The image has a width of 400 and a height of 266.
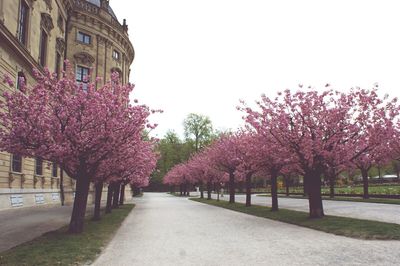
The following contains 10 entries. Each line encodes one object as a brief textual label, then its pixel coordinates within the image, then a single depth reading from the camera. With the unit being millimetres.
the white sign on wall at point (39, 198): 25897
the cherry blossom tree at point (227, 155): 30156
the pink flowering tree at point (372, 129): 15242
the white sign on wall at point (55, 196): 30062
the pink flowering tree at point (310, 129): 16000
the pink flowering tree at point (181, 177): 53794
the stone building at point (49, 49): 21375
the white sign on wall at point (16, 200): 21497
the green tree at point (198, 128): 75169
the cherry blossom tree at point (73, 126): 11375
